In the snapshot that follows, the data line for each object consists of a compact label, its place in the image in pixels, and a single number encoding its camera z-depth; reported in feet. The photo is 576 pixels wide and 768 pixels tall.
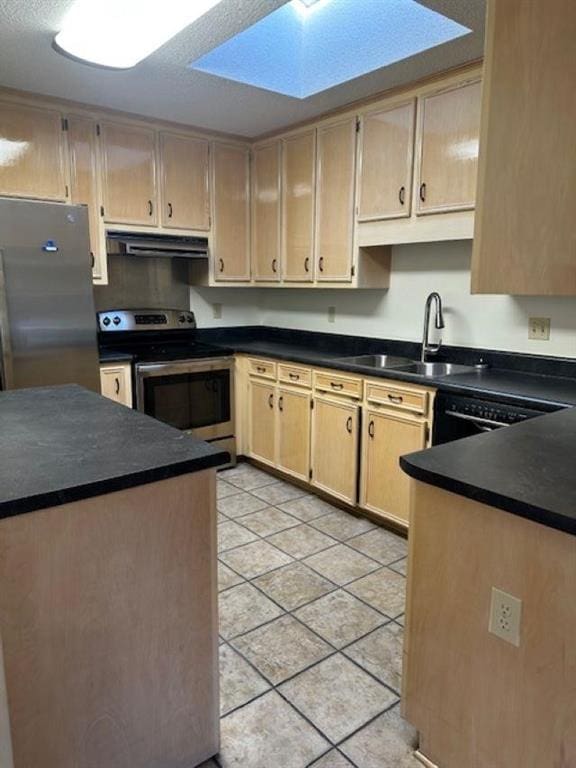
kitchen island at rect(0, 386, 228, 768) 3.73
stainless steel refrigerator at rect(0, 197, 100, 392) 9.31
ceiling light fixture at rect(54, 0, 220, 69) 7.00
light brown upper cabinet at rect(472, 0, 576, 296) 3.63
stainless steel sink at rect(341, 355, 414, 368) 11.28
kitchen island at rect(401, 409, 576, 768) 3.76
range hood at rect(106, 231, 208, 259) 11.45
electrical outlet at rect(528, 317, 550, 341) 9.04
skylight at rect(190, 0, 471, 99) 8.14
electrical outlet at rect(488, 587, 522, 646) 4.00
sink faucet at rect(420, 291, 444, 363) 10.27
